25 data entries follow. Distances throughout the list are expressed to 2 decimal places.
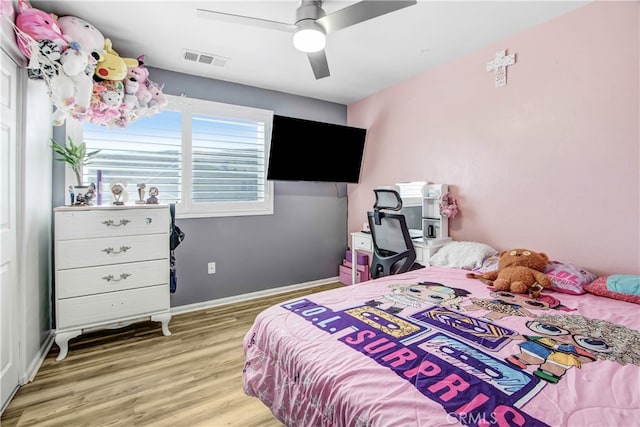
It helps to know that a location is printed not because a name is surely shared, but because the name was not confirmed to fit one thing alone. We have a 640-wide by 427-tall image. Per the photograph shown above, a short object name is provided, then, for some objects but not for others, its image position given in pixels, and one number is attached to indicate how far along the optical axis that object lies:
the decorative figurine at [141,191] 2.70
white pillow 2.41
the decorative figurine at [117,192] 2.49
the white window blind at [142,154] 2.71
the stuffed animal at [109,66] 2.12
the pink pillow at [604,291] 1.69
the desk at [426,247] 2.77
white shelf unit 2.92
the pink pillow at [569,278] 1.87
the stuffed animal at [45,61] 1.76
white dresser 2.19
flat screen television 3.32
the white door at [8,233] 1.66
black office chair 2.57
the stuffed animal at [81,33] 1.95
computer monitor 3.15
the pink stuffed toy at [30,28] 1.74
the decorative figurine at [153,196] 2.67
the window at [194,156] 2.79
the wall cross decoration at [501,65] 2.45
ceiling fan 1.67
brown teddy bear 1.89
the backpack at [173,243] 2.69
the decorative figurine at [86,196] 2.37
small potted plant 2.38
